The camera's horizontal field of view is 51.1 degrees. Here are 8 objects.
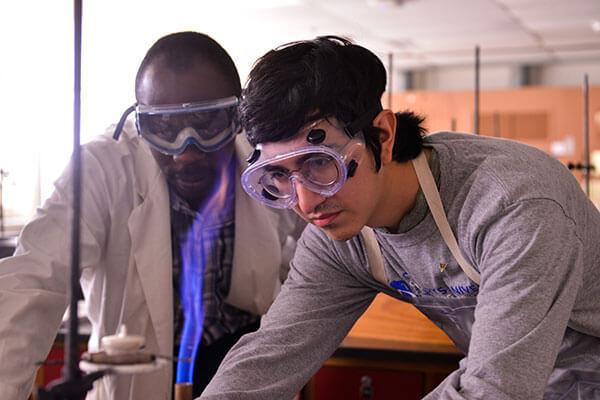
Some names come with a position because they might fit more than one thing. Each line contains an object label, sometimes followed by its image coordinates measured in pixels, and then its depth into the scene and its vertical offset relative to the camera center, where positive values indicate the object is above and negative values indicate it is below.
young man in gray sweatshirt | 0.96 -0.05
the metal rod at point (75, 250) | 0.69 -0.05
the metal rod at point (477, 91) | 2.69 +0.50
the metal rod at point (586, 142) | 2.66 +0.26
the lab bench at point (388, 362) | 2.07 -0.54
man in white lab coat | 1.44 -0.09
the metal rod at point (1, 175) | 2.50 +0.11
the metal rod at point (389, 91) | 2.61 +0.50
